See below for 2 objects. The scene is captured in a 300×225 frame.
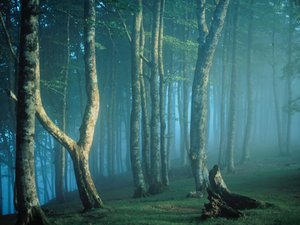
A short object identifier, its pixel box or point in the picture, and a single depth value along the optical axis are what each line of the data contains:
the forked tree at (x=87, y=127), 12.06
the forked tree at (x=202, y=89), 16.06
